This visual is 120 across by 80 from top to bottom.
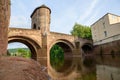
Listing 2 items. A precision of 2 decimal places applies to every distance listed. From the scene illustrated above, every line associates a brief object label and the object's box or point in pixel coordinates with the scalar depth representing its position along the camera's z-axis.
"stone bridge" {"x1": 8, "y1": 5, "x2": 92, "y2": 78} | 12.62
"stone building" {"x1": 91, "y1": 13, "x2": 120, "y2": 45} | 14.42
